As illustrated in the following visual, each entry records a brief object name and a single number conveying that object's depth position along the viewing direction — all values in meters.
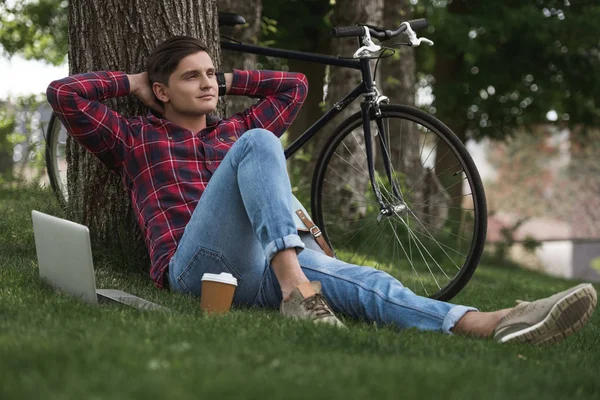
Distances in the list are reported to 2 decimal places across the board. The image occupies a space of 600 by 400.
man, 4.81
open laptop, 4.86
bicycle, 6.05
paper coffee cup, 4.85
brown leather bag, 5.92
